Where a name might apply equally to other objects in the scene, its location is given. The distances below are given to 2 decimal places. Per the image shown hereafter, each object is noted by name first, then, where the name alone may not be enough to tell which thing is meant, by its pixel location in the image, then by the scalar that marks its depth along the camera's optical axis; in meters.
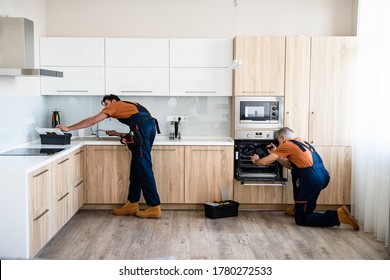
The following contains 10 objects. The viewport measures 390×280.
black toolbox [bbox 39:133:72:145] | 5.77
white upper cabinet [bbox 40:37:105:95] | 6.33
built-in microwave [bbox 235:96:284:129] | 6.24
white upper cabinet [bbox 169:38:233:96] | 6.35
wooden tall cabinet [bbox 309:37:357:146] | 6.17
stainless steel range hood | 5.00
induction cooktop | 4.95
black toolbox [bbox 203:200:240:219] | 5.91
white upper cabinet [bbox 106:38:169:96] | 6.34
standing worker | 5.82
